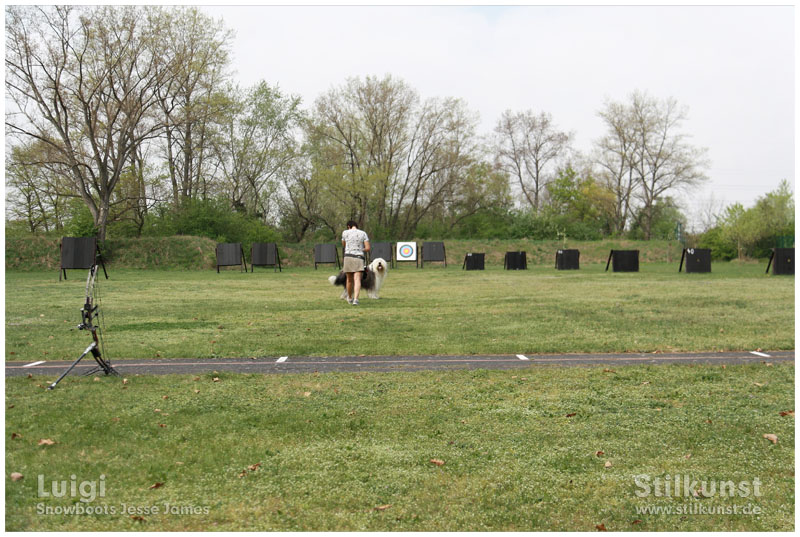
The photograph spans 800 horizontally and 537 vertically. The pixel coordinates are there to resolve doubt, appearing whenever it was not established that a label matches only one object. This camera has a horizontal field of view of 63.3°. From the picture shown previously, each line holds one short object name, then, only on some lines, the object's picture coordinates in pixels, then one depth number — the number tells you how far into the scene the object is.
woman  13.34
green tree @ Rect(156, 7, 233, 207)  34.19
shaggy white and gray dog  14.06
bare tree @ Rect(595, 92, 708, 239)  57.50
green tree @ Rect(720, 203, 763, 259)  42.84
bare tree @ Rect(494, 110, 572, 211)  62.34
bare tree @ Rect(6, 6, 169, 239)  30.09
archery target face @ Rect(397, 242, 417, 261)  36.50
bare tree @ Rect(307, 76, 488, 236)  49.06
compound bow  5.46
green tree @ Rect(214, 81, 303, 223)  47.09
